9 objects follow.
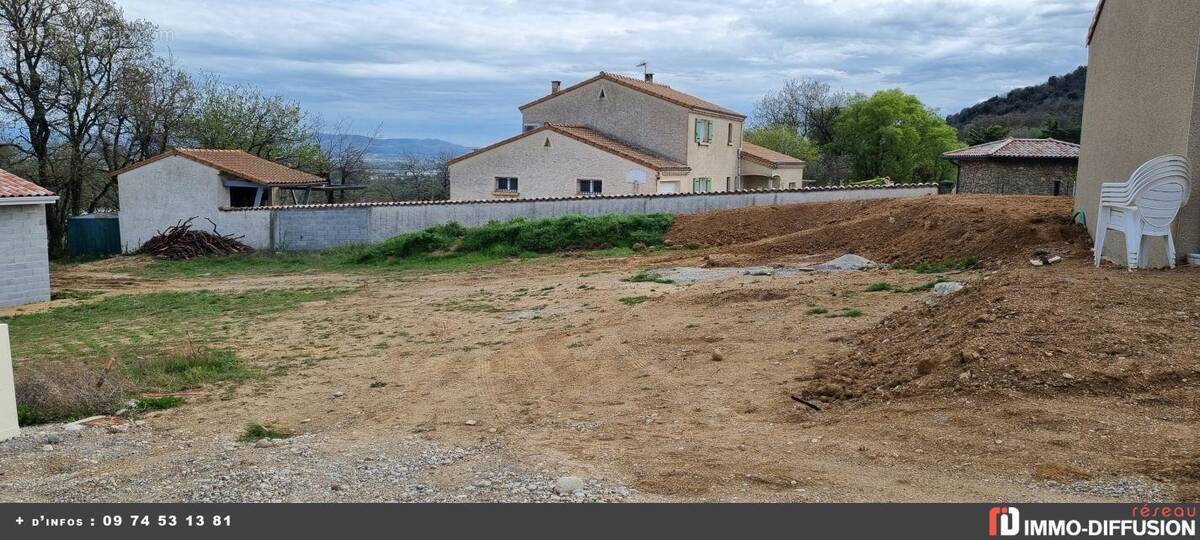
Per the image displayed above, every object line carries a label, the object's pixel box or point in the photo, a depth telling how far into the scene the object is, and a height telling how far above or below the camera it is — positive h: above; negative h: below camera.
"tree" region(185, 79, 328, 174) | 40.41 +2.28
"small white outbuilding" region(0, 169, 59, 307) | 20.22 -1.51
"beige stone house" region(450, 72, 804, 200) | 33.72 +1.50
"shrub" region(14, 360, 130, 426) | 8.97 -2.16
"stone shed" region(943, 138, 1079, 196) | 29.66 +0.96
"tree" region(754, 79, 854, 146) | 67.50 +6.00
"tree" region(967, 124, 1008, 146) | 54.00 +3.65
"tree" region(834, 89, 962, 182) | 51.88 +3.12
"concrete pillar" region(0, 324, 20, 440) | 8.13 -1.96
